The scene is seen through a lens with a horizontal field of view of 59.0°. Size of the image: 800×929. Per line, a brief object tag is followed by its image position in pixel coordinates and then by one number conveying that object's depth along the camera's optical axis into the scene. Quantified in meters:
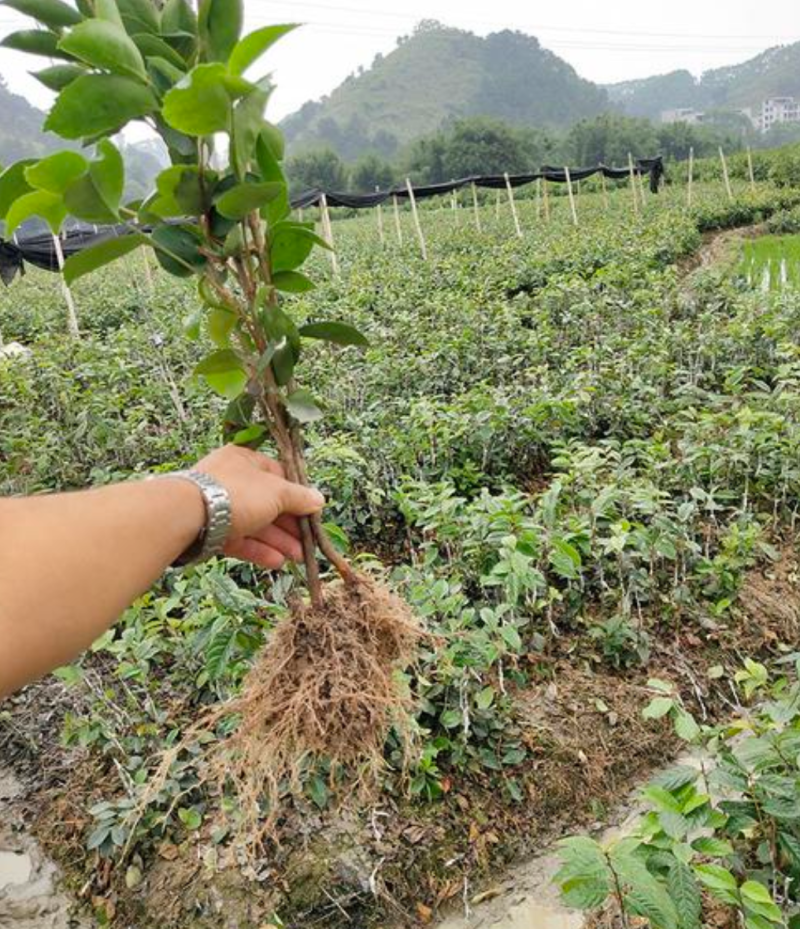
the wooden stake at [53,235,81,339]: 6.14
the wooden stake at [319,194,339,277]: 8.91
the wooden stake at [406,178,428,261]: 10.16
